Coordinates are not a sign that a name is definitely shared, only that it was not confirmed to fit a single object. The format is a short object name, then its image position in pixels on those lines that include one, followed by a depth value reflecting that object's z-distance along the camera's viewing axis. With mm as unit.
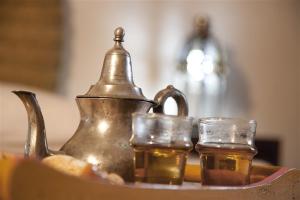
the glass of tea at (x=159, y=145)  452
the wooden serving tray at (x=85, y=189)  314
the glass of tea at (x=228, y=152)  503
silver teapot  494
